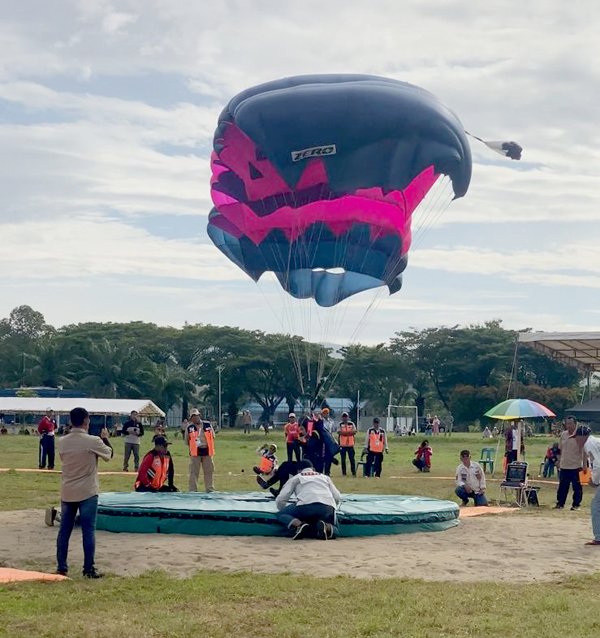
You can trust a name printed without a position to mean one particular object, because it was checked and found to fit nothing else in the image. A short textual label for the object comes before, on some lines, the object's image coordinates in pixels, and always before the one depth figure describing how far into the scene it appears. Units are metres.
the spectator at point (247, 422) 49.34
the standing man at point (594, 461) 9.27
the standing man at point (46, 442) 20.23
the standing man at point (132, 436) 19.52
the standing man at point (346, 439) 19.42
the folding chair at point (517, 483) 14.66
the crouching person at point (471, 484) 13.61
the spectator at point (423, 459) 21.80
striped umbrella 18.48
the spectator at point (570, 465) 13.40
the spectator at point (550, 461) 20.20
